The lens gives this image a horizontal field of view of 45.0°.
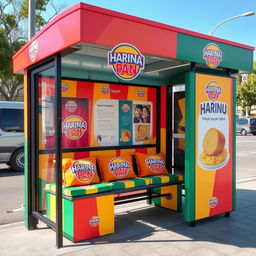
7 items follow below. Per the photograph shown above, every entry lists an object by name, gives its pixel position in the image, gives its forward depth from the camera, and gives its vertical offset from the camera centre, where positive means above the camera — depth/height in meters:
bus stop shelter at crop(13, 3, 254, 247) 3.55 +0.44
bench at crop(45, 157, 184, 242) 3.88 -1.03
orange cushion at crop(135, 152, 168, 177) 5.23 -0.65
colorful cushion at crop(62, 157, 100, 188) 4.20 -0.63
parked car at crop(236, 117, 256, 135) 27.23 -0.02
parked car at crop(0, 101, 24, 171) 9.14 -0.18
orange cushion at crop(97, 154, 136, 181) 4.85 -0.66
